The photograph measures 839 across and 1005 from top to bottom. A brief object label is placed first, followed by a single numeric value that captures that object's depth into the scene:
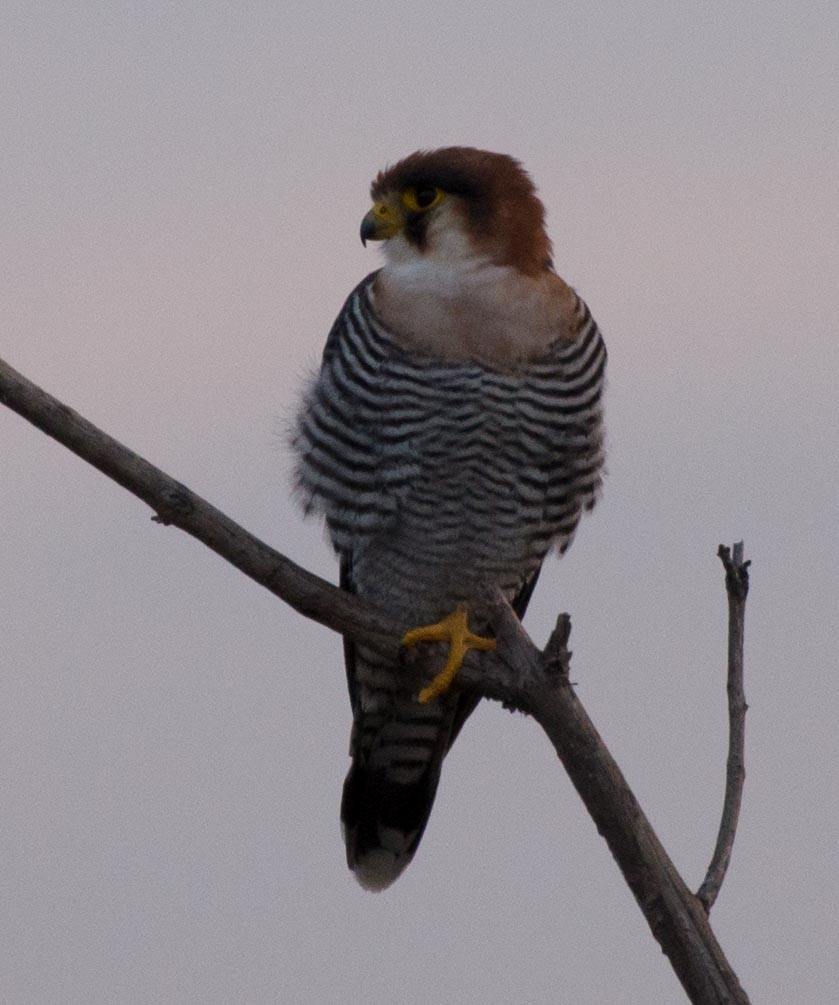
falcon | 11.66
